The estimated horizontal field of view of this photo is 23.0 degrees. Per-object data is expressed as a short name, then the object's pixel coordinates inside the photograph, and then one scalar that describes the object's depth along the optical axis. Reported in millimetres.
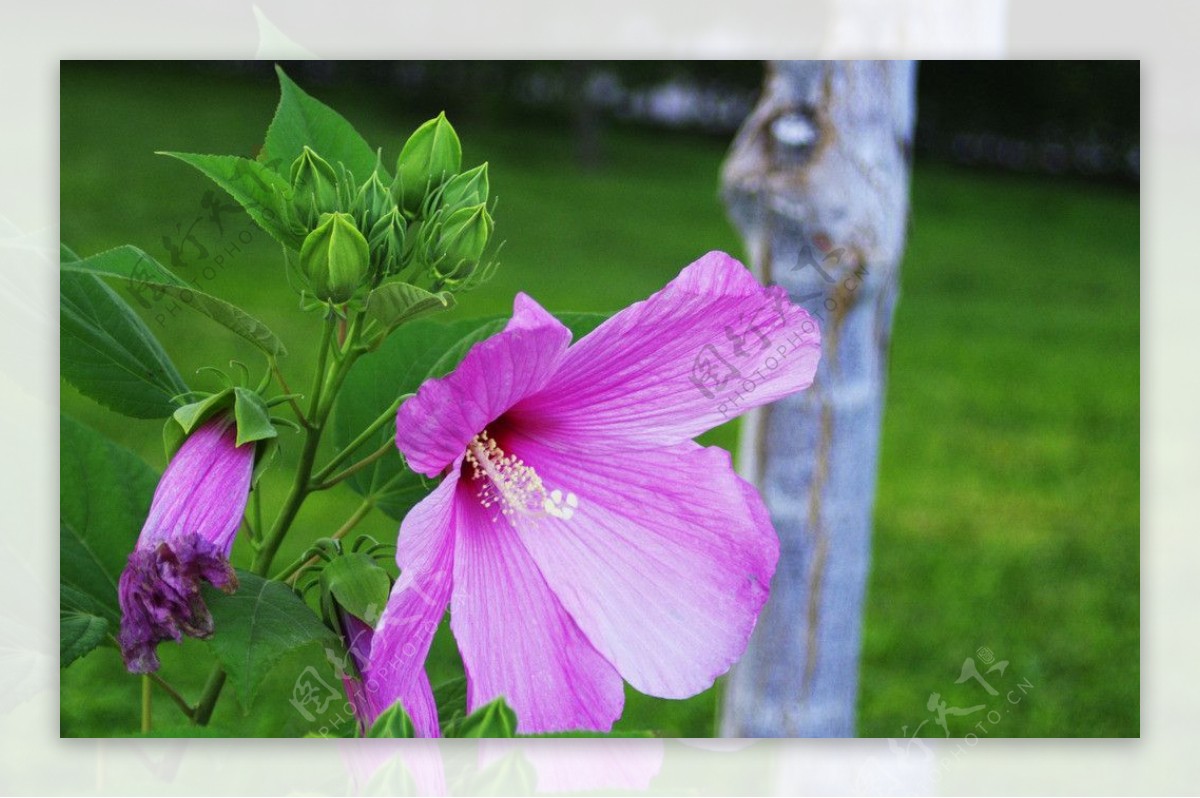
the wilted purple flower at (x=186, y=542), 913
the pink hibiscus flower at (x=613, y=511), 933
